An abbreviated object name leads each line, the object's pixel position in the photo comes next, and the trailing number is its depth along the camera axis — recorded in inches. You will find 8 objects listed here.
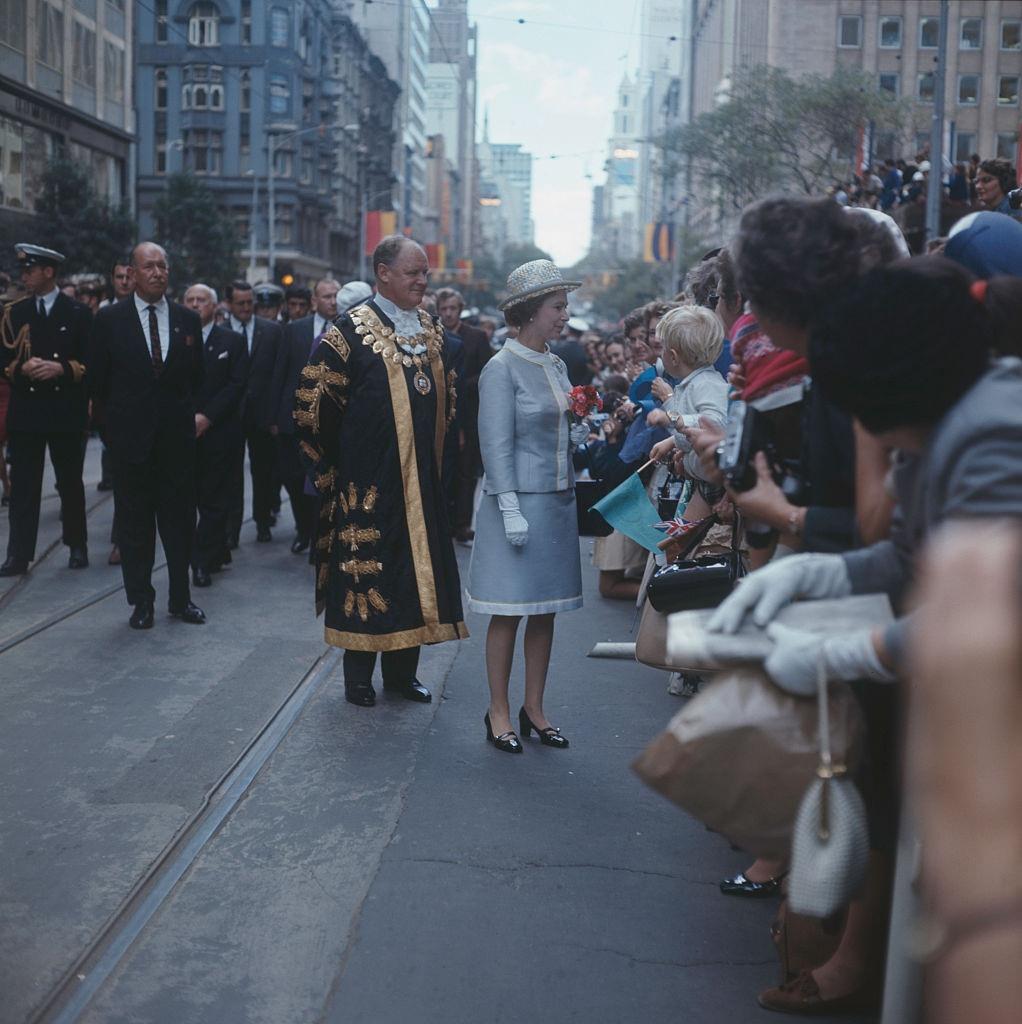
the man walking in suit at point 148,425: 332.5
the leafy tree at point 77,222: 1132.5
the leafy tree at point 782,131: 1844.2
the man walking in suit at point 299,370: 462.3
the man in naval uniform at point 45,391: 398.9
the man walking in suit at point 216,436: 401.1
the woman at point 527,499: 240.3
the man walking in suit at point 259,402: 471.8
